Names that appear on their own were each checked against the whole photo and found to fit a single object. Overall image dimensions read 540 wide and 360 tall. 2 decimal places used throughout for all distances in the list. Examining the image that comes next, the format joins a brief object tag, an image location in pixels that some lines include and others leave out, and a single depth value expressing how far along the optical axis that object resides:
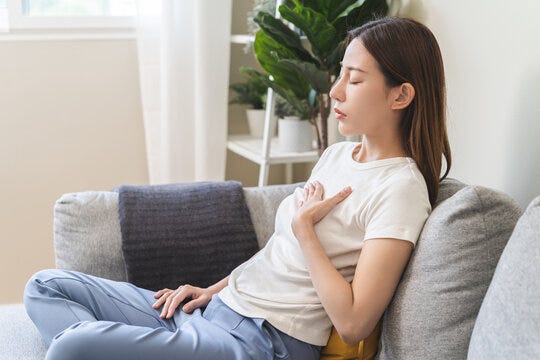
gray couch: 1.12
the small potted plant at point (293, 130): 2.53
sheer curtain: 2.68
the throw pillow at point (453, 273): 1.33
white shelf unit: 2.48
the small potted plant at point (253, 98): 2.88
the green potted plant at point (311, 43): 2.05
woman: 1.39
